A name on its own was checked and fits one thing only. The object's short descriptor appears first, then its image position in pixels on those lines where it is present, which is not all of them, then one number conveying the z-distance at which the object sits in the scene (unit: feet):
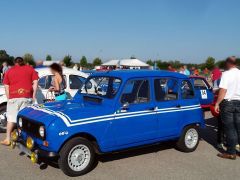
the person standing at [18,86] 22.06
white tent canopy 128.29
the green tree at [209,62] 185.98
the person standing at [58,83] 23.71
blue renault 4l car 16.43
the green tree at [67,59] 171.80
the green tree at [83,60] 230.91
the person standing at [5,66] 59.11
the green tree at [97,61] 247.95
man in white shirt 20.16
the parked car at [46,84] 26.94
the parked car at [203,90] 38.68
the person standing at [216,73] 51.70
